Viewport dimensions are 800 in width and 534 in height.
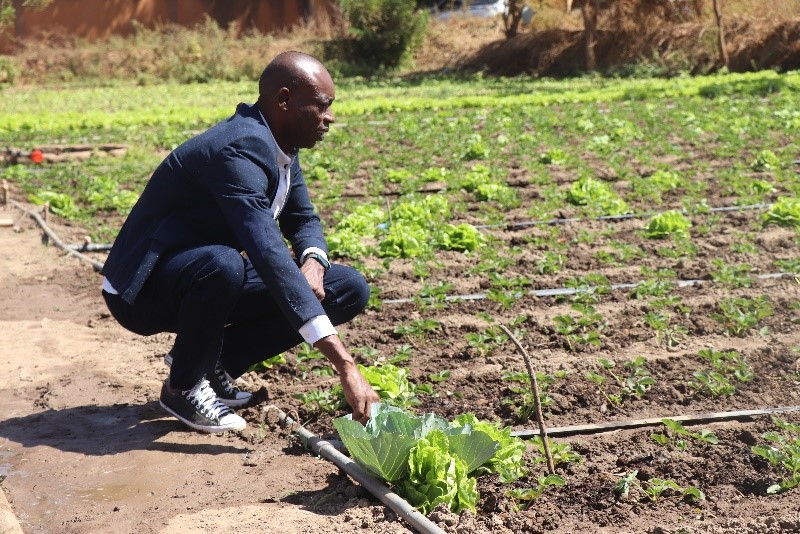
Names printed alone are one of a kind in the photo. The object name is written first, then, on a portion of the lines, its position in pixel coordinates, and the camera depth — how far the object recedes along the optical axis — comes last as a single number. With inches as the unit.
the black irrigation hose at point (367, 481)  133.0
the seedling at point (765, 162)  414.0
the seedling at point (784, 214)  313.7
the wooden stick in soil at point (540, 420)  140.9
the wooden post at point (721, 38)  945.4
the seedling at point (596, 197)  348.8
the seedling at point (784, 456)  143.4
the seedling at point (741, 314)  215.0
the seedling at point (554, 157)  462.6
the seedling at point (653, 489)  142.4
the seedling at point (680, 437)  157.3
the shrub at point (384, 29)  1253.1
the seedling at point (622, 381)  183.6
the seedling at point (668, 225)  307.3
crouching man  154.3
